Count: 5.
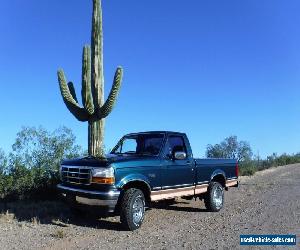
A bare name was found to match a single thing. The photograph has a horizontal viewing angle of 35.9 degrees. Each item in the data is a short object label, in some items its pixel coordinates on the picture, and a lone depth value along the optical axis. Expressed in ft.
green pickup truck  29.76
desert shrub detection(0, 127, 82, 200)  44.27
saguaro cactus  50.52
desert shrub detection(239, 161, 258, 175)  85.30
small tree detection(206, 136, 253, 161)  123.72
